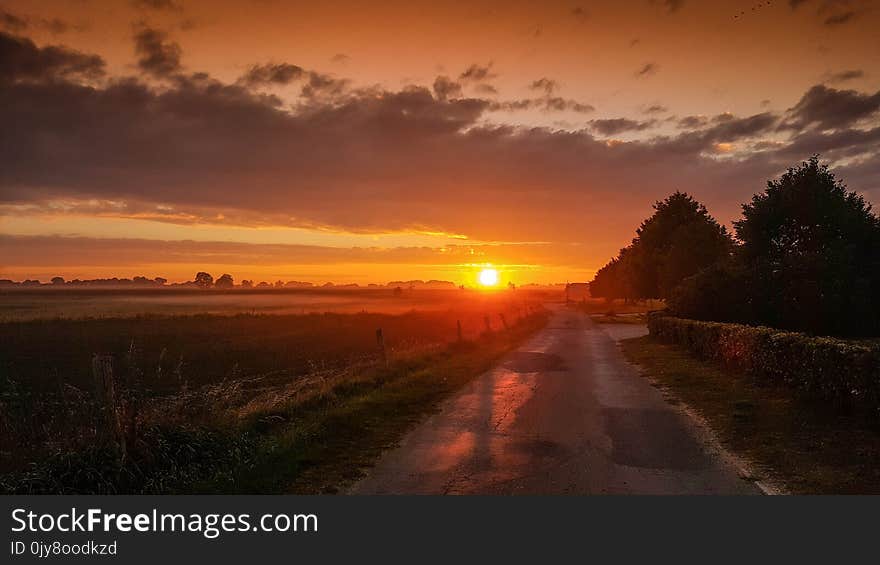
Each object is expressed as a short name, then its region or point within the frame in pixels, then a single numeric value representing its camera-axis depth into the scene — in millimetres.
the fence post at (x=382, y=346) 20617
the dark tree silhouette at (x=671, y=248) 50031
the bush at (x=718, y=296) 30891
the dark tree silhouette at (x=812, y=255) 31062
